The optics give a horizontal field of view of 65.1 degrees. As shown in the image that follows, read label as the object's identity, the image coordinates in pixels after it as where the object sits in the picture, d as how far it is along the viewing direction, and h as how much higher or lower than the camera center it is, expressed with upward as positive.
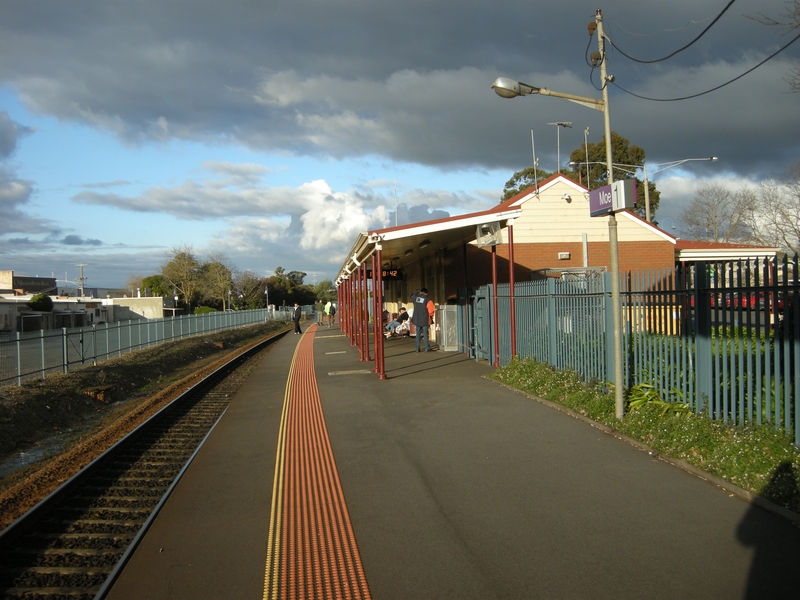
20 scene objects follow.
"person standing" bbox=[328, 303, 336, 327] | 49.05 -1.32
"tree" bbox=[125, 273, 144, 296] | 107.68 +3.92
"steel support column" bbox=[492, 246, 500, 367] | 14.91 -0.76
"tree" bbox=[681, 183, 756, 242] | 33.27 +3.86
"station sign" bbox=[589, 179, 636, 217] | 7.52 +1.22
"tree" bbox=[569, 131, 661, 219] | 46.06 +10.31
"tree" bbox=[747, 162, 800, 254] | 25.58 +2.51
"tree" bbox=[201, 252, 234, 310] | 69.25 +2.71
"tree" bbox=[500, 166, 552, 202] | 49.81 +9.60
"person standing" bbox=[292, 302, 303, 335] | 36.75 -0.83
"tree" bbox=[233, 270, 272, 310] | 79.81 +1.74
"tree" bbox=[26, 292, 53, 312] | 55.28 +0.52
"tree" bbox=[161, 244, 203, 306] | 66.56 +3.43
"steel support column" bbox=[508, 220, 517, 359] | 13.56 -0.38
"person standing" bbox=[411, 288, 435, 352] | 18.28 -0.35
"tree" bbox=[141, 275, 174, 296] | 76.00 +2.53
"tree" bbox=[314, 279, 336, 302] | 146.50 +3.00
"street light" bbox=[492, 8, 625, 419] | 8.00 +2.50
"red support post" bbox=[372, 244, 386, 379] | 13.73 -0.10
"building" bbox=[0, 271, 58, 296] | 85.81 +3.90
